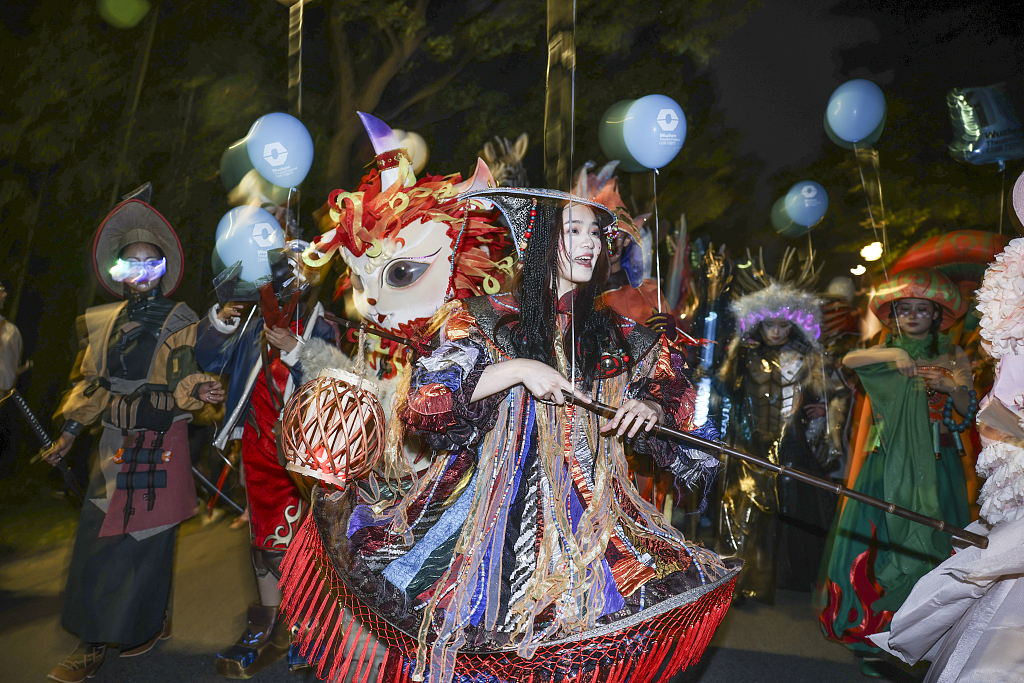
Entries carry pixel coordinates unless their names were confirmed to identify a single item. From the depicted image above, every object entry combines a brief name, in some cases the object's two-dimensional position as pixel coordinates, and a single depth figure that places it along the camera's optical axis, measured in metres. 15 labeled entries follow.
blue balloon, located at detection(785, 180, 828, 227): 3.42
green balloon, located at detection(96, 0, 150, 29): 2.56
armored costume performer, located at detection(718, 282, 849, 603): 3.91
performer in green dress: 3.11
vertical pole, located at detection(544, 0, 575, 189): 2.88
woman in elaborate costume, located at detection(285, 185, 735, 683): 1.59
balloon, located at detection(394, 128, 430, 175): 2.98
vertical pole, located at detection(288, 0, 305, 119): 3.24
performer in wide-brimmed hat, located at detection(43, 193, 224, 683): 2.60
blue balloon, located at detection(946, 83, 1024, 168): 2.61
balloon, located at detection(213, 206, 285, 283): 3.12
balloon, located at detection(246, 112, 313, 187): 3.31
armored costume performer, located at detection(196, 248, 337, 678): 2.79
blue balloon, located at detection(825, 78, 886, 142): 3.04
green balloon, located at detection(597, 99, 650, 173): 3.33
